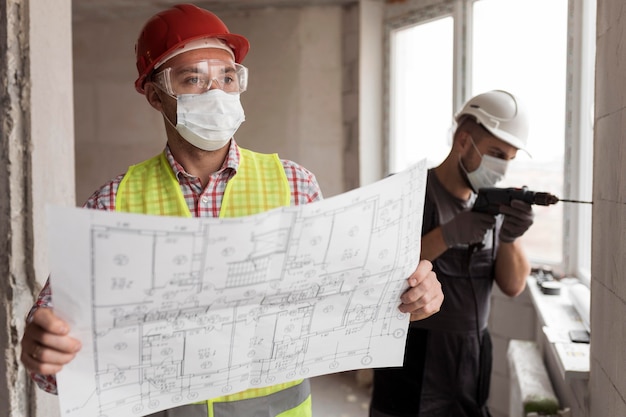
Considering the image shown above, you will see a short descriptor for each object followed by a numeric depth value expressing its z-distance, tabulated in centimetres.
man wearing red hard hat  123
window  285
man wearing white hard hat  196
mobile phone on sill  188
